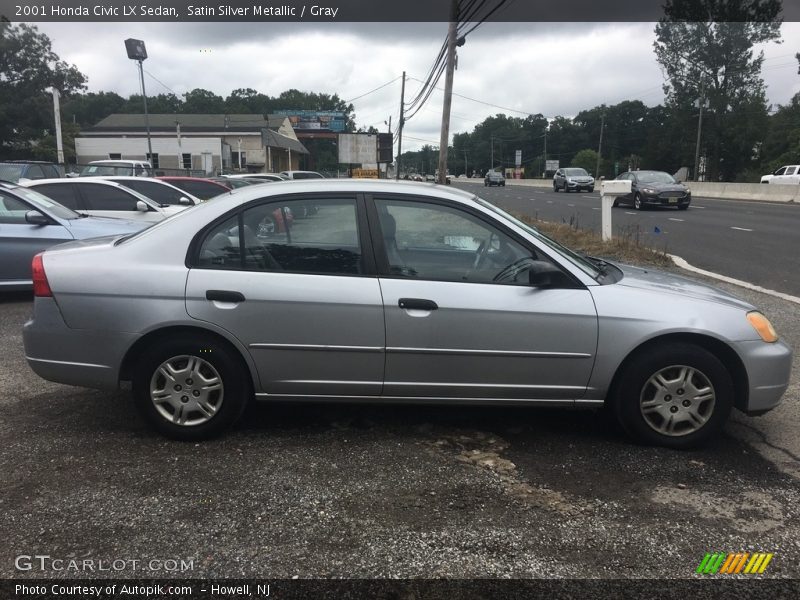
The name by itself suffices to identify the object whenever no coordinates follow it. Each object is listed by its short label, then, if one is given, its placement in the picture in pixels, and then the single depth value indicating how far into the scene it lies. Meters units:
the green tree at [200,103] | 100.12
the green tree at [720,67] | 58.78
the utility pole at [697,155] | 52.78
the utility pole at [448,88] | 19.84
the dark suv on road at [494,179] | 63.09
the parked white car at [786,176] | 34.75
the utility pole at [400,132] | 48.22
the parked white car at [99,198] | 9.50
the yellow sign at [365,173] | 32.05
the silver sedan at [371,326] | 3.60
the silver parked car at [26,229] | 7.48
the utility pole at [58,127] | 33.41
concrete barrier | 28.36
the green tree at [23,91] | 53.81
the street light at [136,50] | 34.69
